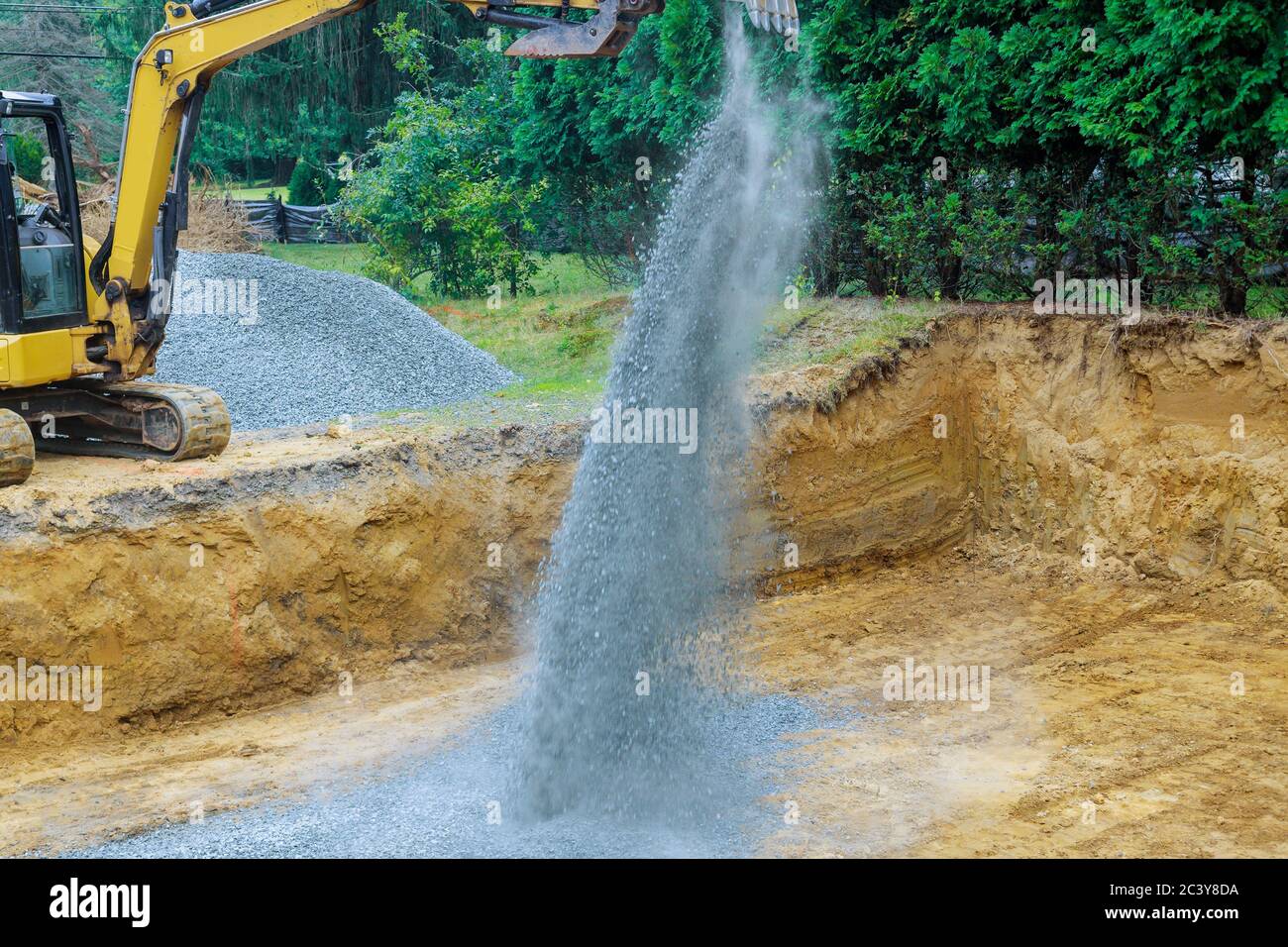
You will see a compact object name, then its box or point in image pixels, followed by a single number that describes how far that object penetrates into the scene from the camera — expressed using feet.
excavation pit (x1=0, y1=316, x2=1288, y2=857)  24.26
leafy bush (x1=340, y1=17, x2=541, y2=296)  53.11
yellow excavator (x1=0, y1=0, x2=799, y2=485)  29.17
